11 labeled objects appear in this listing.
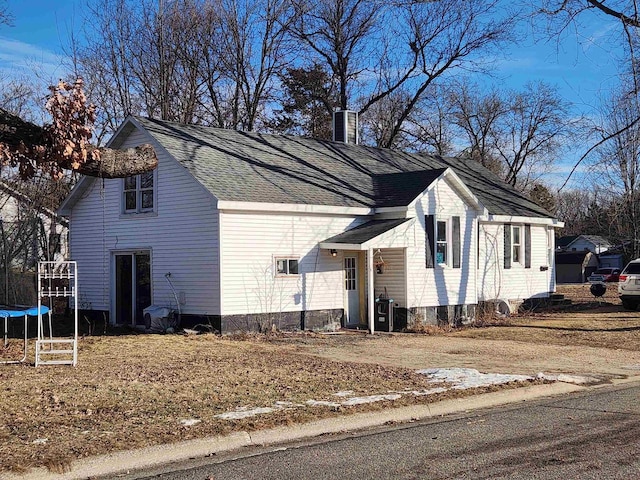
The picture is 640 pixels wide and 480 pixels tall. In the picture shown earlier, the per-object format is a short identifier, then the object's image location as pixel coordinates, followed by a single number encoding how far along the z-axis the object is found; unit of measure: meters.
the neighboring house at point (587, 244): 81.44
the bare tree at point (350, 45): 35.84
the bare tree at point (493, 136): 49.31
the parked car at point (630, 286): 25.86
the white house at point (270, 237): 19.03
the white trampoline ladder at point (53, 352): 12.66
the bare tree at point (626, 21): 18.48
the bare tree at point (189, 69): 34.53
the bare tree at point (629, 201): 38.75
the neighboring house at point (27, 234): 27.69
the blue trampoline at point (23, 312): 12.61
